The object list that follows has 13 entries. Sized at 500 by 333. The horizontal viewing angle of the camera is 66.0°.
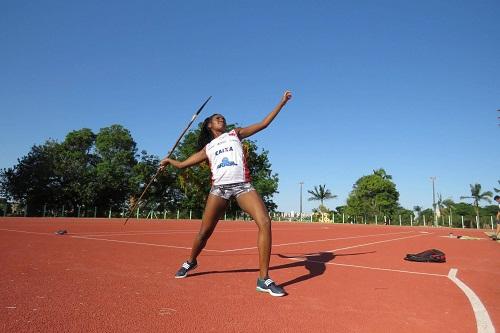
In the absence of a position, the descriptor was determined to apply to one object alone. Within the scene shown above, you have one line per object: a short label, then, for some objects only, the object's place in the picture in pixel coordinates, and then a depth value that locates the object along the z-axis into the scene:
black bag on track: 6.97
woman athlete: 4.08
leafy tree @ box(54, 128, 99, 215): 41.53
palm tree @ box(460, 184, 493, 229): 69.54
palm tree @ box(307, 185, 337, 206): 77.38
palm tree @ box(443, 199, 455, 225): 74.68
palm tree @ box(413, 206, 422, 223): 79.88
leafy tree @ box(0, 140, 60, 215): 39.78
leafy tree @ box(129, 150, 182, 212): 48.31
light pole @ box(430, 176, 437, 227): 54.32
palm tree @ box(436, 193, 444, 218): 74.17
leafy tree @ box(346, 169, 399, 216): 67.62
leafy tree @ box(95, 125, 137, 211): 44.56
